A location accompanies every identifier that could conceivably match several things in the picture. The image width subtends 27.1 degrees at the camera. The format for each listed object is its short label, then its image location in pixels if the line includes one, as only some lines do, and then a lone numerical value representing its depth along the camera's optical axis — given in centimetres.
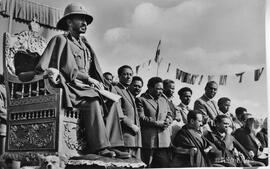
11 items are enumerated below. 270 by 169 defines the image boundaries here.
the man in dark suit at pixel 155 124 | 448
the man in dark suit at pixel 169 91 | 465
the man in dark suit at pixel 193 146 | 460
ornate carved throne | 400
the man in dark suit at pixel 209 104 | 482
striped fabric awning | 413
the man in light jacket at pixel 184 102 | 471
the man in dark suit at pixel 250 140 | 503
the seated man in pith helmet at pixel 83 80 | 415
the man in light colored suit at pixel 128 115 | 439
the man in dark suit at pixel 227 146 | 484
